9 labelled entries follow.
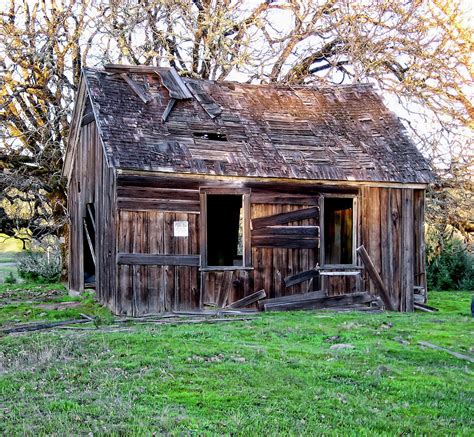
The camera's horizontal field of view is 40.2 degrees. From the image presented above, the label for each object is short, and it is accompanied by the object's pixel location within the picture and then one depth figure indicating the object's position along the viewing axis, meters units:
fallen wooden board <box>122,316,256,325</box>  12.67
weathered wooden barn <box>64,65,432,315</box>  13.93
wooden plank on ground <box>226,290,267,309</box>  14.61
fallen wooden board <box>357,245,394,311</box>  15.80
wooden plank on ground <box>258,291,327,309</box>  14.91
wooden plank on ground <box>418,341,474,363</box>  9.13
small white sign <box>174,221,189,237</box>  14.12
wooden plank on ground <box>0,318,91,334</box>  11.39
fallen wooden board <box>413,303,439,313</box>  16.41
